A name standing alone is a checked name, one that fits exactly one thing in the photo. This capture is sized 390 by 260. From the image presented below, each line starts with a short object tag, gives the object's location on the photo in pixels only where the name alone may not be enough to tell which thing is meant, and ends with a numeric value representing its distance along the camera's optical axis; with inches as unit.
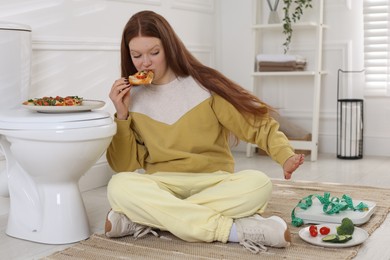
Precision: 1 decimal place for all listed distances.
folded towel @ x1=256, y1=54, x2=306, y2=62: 148.2
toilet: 76.4
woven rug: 71.8
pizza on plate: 80.1
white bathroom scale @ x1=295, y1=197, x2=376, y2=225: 83.5
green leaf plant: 148.6
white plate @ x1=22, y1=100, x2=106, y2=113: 78.3
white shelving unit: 146.6
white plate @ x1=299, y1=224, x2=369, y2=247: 74.2
